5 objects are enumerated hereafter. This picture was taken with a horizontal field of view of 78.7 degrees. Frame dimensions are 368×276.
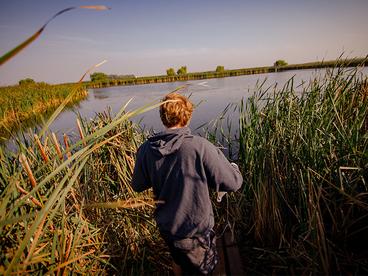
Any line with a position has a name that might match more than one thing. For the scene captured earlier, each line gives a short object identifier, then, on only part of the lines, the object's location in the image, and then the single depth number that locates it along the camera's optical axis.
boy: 1.50
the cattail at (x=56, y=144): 1.33
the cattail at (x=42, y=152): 1.32
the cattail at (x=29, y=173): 1.18
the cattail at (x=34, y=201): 1.34
